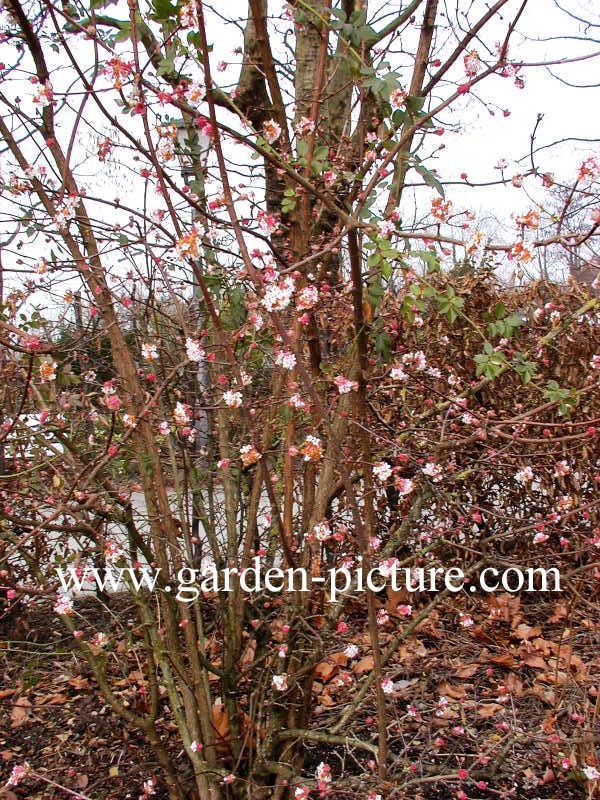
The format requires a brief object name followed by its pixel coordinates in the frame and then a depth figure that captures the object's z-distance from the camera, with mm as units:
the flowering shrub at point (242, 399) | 1784
